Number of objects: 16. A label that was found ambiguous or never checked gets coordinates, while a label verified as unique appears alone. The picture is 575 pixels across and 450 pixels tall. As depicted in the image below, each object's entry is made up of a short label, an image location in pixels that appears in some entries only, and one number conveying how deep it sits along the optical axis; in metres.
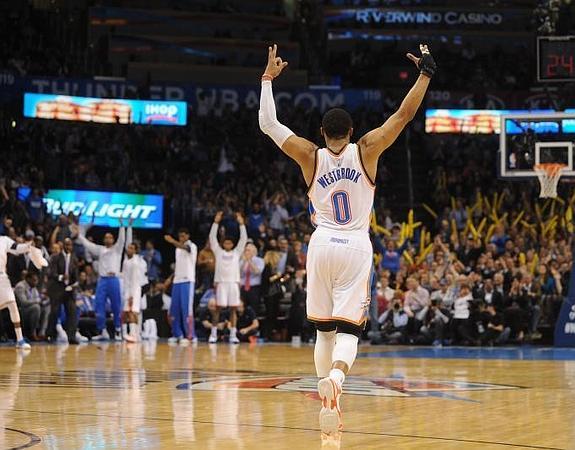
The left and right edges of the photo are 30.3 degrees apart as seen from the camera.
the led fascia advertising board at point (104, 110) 31.05
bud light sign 28.20
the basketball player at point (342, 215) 7.39
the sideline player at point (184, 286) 20.95
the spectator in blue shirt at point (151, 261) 24.44
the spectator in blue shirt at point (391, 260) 23.27
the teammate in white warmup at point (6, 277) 17.48
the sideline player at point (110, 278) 20.81
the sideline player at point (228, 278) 21.20
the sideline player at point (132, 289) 20.75
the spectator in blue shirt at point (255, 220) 26.98
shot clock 20.02
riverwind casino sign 41.00
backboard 20.80
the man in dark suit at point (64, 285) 20.50
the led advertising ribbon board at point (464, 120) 34.31
